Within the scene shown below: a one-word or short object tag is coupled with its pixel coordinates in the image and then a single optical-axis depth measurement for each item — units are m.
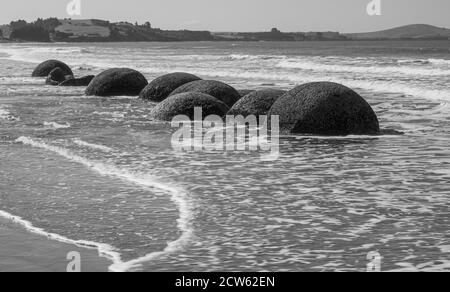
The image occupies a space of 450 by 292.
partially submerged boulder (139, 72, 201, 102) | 21.56
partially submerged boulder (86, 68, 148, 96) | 24.41
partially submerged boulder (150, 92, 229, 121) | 16.16
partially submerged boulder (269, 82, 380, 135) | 13.12
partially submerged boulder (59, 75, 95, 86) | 30.53
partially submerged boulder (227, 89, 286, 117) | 15.66
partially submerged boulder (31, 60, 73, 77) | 38.28
